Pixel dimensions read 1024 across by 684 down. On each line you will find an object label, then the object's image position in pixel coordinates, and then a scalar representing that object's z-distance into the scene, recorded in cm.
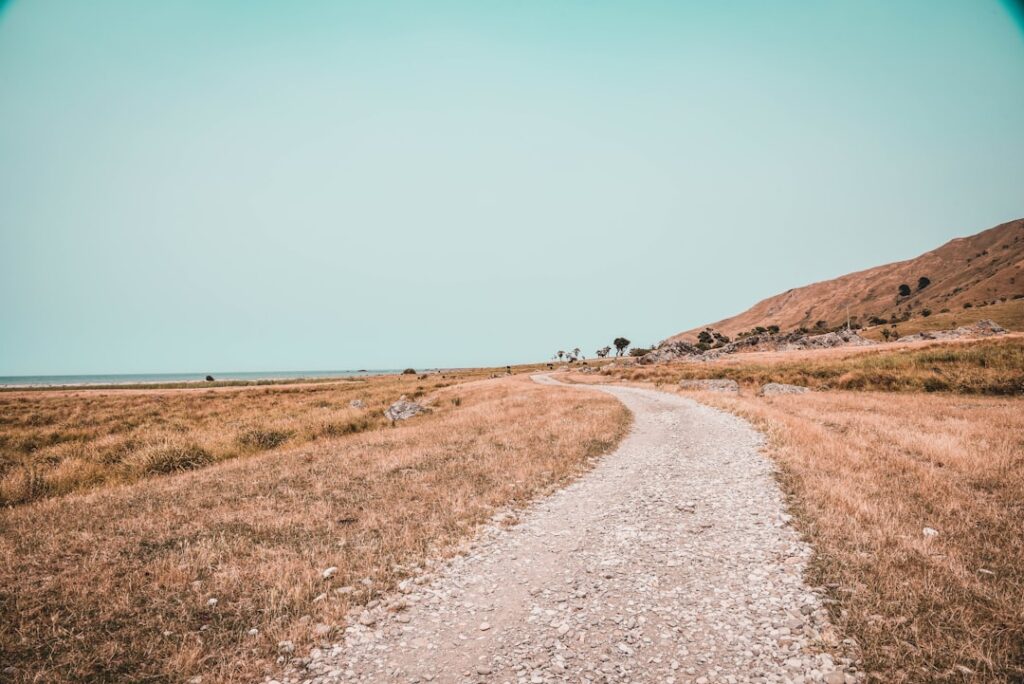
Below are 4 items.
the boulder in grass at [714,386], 4212
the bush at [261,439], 2486
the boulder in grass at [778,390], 3716
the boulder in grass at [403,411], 3392
